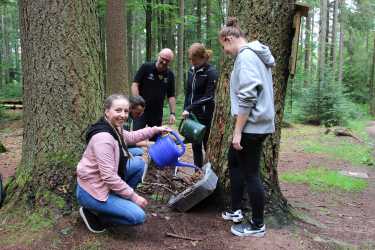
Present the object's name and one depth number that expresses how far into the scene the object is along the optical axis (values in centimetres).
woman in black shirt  517
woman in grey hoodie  322
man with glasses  545
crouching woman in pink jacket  309
